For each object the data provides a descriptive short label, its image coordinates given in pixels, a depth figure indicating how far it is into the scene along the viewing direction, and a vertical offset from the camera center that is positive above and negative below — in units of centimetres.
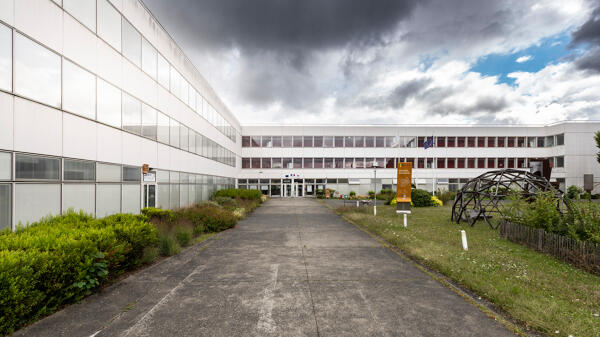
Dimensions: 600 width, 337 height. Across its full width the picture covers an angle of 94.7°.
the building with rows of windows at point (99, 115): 816 +265
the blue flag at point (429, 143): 3481 +373
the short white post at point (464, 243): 973 -251
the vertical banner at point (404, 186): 1764 -88
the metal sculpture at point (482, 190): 1510 -115
